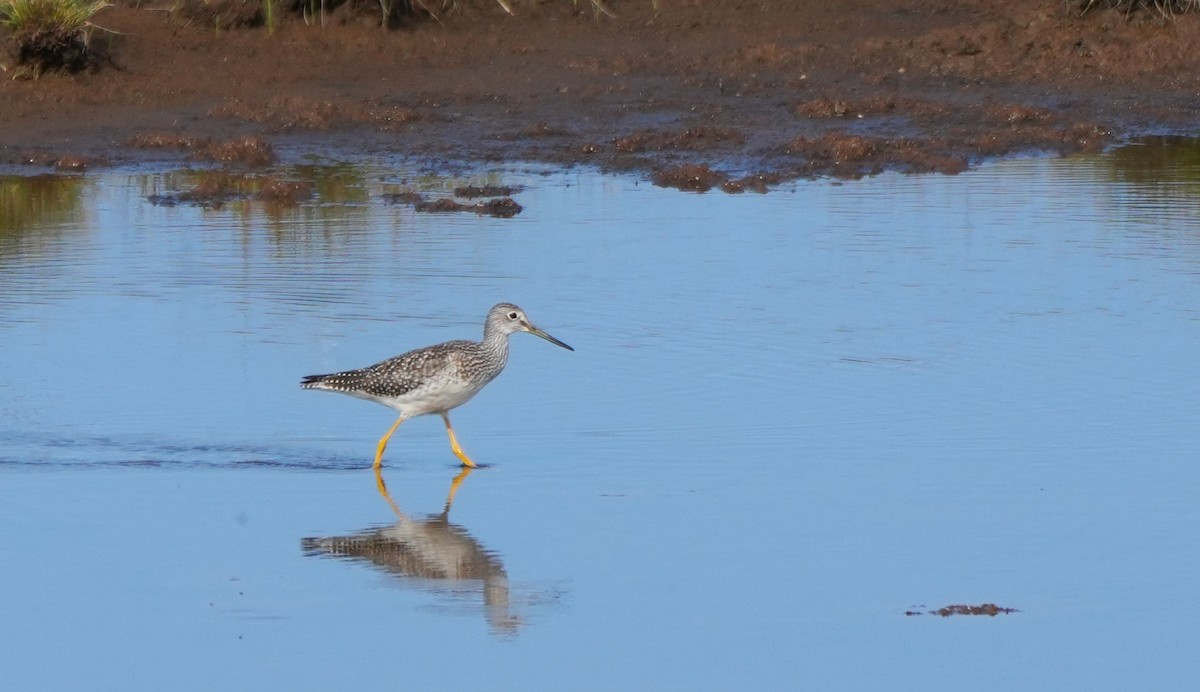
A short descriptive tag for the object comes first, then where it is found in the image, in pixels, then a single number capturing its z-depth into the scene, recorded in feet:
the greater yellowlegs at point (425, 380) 62.28
